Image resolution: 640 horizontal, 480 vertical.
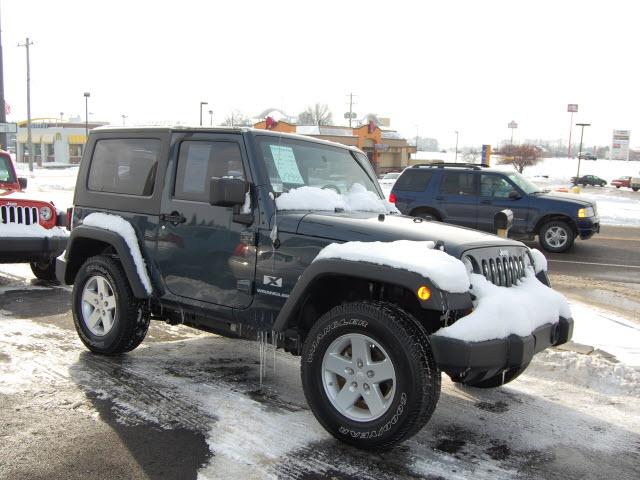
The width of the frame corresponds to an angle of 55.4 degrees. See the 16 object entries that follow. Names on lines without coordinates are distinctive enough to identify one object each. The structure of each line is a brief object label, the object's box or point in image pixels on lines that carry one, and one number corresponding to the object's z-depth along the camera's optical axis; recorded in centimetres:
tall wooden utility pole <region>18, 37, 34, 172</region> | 4197
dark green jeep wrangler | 343
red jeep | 768
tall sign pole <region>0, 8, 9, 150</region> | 2030
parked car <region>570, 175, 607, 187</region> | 6456
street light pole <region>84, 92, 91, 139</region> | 5044
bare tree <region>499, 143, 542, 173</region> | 7284
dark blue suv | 1305
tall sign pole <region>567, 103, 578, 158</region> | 10044
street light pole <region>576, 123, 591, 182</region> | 4233
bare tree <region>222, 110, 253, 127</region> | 4711
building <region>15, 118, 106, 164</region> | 7588
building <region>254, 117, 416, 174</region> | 5762
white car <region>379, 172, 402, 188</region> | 4584
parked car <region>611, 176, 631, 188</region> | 6344
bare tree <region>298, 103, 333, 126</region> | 10688
